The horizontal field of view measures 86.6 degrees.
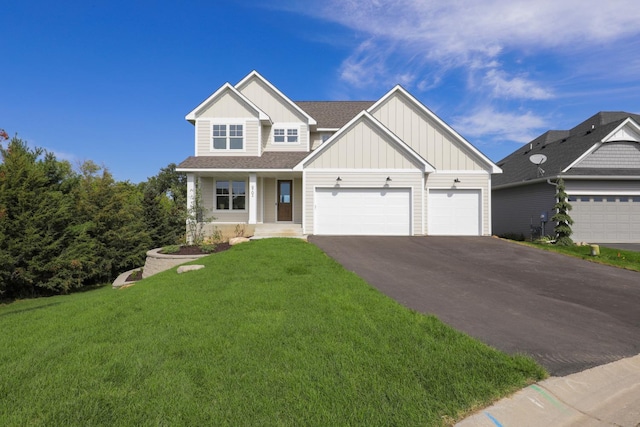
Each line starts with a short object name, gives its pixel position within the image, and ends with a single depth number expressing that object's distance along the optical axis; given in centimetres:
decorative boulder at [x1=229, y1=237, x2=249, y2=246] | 1349
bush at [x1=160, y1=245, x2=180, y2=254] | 1312
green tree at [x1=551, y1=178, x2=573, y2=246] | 1515
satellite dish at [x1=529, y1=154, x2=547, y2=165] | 1828
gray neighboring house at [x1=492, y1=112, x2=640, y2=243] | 1638
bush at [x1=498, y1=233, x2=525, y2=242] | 1861
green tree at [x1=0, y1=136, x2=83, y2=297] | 1441
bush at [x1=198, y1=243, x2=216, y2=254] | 1259
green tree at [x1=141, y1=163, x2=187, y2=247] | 2236
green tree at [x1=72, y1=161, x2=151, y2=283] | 1811
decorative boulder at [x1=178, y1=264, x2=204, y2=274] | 895
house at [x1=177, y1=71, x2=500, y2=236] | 1521
